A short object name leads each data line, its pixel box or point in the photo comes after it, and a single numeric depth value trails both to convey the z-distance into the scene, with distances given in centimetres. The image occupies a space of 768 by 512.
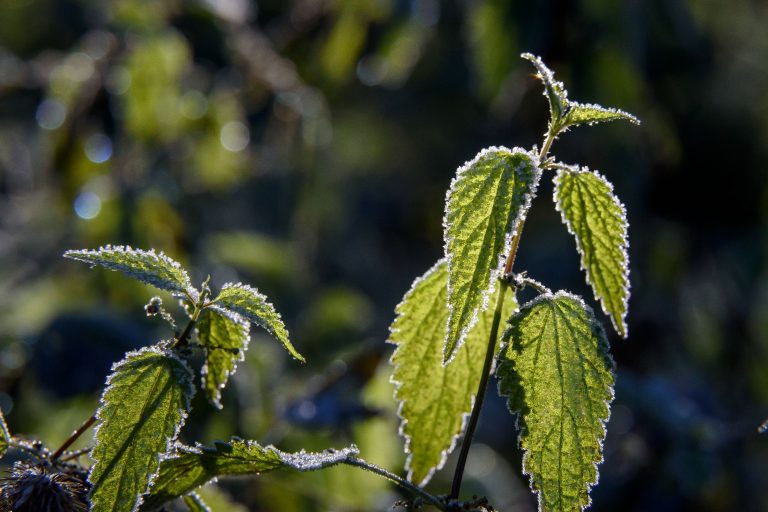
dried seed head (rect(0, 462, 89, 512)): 76
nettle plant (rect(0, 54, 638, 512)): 75
